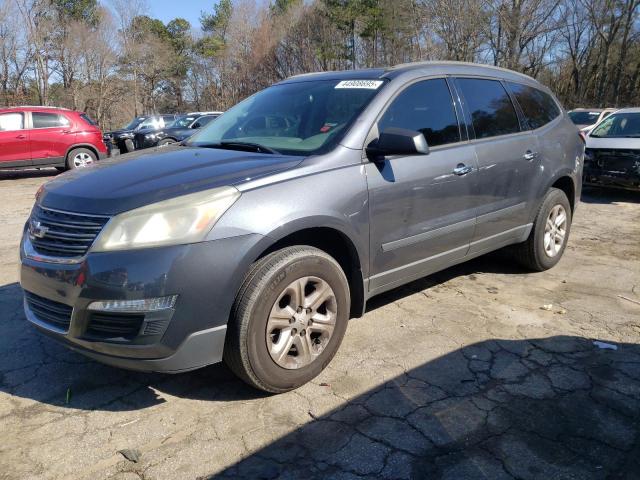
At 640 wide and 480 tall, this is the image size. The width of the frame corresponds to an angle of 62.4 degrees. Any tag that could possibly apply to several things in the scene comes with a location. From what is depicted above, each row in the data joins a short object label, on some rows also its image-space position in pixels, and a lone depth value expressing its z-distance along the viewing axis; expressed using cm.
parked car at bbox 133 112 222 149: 1595
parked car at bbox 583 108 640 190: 867
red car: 1271
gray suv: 251
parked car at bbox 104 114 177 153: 1736
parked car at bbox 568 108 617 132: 1483
